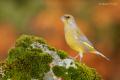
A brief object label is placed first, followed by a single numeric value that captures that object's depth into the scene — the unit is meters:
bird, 10.08
